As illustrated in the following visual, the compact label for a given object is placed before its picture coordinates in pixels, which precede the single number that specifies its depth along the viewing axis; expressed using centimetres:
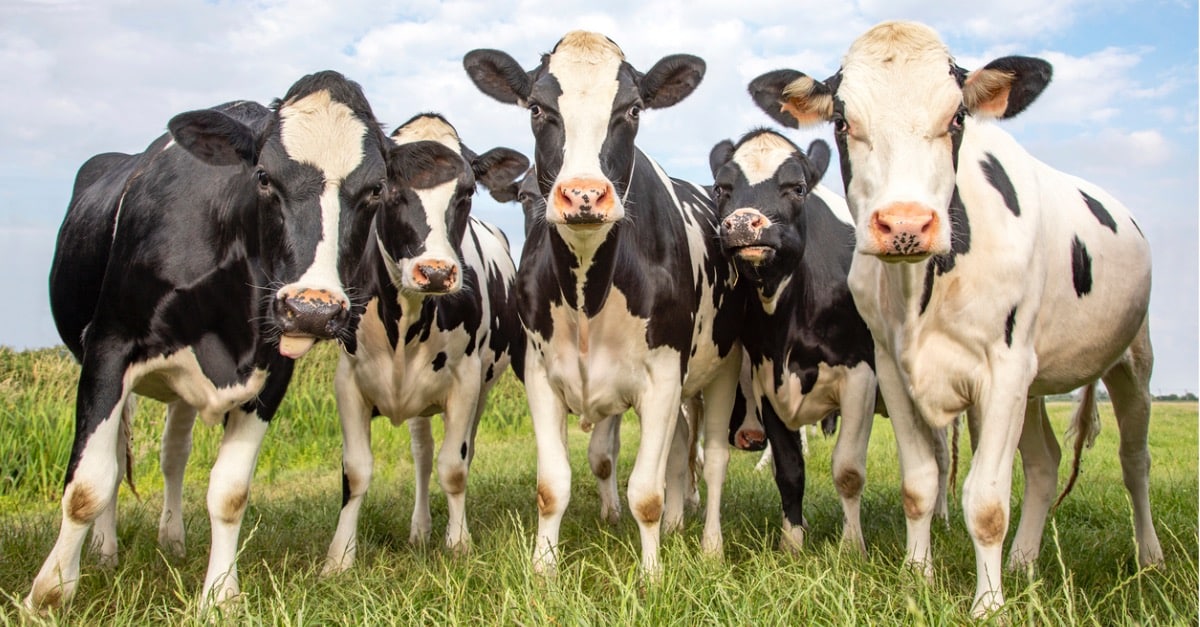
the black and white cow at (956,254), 423
